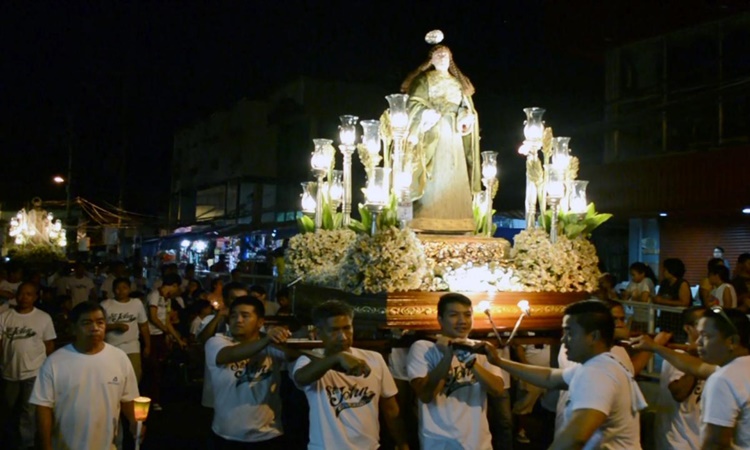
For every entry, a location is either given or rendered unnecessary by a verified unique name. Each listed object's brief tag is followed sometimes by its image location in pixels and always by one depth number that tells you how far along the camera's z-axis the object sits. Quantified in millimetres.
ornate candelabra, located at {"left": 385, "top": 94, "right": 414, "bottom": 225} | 6684
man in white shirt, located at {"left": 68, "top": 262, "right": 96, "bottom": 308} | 12242
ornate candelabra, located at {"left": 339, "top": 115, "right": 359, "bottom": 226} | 7688
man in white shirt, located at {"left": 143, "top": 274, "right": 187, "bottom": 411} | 9047
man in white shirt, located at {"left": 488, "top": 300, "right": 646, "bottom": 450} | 3143
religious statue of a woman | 7730
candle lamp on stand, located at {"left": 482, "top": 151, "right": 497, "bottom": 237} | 8328
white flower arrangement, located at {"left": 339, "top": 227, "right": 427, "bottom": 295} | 5883
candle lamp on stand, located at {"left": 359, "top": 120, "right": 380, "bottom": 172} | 7375
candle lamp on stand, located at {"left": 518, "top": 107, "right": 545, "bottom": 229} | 7219
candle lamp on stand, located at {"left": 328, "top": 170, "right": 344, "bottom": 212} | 8719
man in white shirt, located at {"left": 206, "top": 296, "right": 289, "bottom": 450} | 4449
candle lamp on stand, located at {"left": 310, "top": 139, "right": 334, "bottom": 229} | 8047
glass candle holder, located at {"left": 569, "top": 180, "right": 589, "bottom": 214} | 7289
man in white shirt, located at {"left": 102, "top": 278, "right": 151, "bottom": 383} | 7680
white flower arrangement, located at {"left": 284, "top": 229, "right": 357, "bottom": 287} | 7620
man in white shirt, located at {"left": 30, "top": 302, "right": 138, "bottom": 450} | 4211
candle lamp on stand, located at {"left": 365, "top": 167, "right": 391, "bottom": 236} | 6246
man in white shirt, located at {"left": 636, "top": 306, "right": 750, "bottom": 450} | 3465
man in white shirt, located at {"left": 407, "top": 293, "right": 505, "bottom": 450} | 4336
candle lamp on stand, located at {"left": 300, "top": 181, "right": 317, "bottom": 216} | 8773
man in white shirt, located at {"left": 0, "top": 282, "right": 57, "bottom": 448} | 6820
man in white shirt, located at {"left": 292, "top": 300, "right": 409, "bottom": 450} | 4094
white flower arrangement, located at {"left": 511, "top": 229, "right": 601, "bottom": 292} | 6516
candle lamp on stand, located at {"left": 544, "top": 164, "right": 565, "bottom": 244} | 6934
